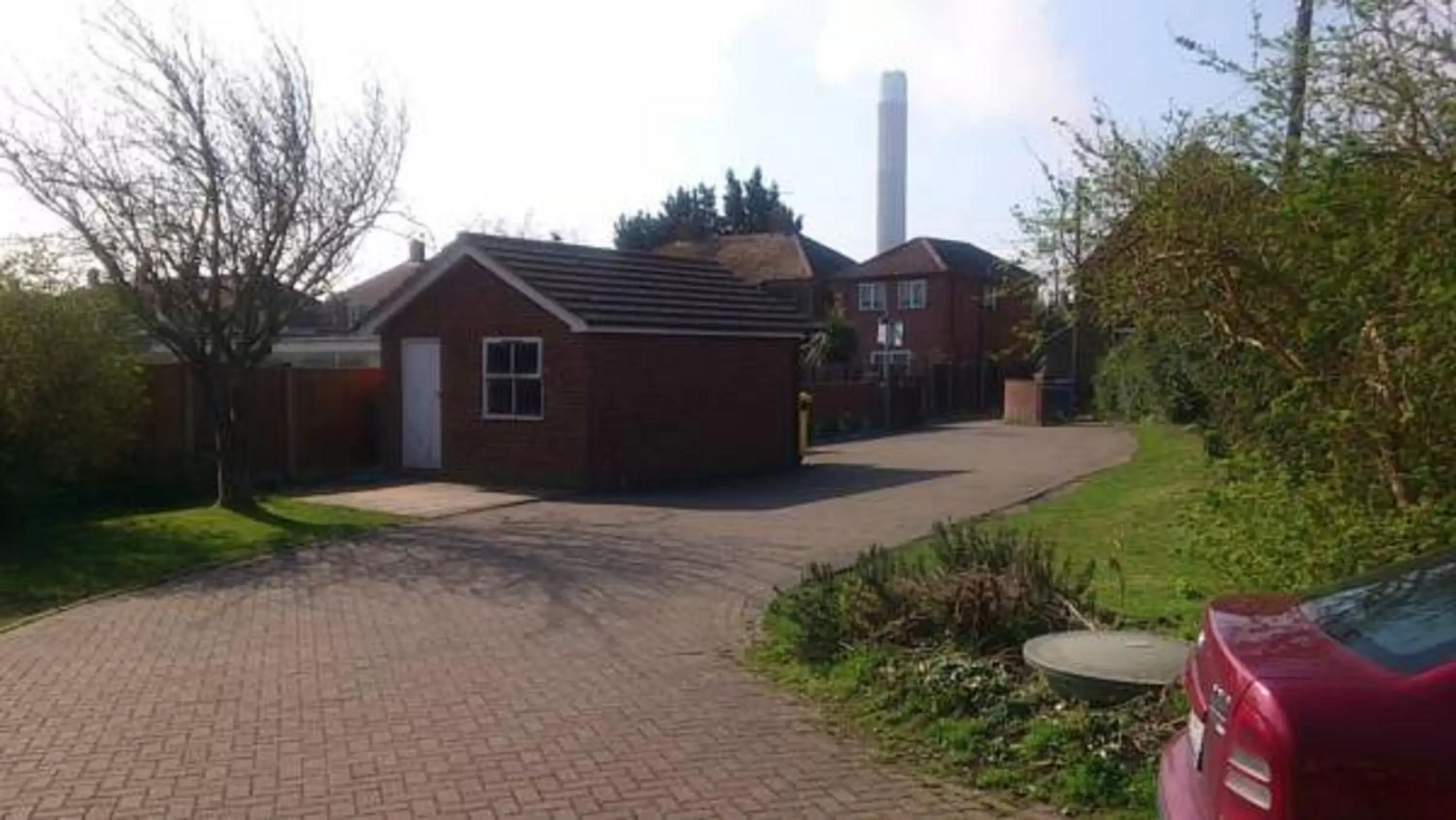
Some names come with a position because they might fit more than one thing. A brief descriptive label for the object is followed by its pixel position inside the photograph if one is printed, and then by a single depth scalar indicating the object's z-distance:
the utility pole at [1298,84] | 6.77
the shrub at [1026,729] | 5.51
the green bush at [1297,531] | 5.80
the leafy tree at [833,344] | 43.56
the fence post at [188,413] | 19.03
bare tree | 15.13
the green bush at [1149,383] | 11.92
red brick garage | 19.00
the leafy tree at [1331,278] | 5.77
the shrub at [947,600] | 7.47
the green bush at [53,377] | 13.86
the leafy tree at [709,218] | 75.00
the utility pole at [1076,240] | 8.76
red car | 2.96
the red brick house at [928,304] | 55.28
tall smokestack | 96.31
